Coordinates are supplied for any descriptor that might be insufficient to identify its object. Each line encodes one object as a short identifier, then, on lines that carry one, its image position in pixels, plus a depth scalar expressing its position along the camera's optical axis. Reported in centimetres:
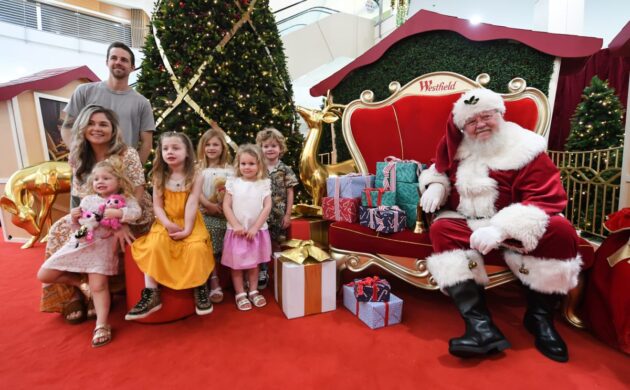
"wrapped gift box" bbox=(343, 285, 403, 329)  201
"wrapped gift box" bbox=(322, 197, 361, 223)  245
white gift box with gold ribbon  213
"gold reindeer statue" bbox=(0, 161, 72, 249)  379
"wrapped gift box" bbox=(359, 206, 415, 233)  218
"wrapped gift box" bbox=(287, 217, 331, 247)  295
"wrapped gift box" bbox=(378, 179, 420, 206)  234
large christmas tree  332
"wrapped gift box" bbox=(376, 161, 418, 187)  241
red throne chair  209
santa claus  169
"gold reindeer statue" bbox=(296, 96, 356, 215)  322
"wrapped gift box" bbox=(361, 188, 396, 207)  238
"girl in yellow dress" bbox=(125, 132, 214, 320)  199
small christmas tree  446
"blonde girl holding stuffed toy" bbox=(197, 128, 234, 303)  263
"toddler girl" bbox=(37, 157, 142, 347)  195
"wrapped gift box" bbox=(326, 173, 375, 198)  258
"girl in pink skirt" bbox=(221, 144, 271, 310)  229
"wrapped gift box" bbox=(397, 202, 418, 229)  233
